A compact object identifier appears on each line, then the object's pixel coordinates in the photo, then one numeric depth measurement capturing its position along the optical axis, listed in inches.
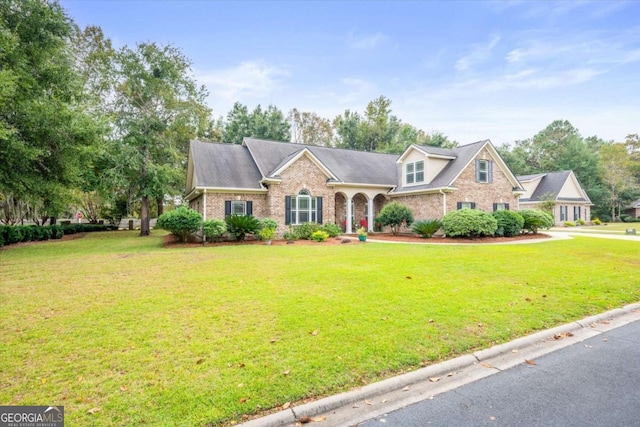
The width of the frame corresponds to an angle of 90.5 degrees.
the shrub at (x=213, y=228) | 631.2
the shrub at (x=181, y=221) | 606.5
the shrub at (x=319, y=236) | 661.9
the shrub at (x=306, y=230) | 698.2
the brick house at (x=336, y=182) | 727.1
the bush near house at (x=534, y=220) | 761.0
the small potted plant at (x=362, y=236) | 647.1
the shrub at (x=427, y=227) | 710.5
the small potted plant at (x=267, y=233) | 635.5
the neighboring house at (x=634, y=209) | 1824.3
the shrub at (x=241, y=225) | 633.0
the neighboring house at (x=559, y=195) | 1331.2
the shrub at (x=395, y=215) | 768.9
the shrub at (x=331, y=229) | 727.1
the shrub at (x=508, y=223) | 712.4
